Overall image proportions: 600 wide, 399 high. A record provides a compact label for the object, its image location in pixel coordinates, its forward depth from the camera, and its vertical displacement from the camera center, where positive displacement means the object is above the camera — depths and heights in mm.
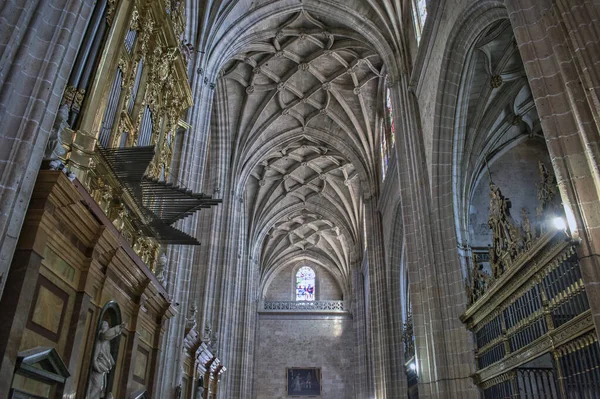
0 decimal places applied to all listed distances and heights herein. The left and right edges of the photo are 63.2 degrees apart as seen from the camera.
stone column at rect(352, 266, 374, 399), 22250 +4849
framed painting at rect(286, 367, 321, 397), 26250 +3570
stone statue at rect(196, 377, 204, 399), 11508 +1397
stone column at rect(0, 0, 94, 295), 3835 +2821
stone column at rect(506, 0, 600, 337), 4629 +3195
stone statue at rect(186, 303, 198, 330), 10117 +2430
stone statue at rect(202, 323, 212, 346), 12094 +2699
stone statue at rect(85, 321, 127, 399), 5070 +877
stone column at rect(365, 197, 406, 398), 15867 +4110
